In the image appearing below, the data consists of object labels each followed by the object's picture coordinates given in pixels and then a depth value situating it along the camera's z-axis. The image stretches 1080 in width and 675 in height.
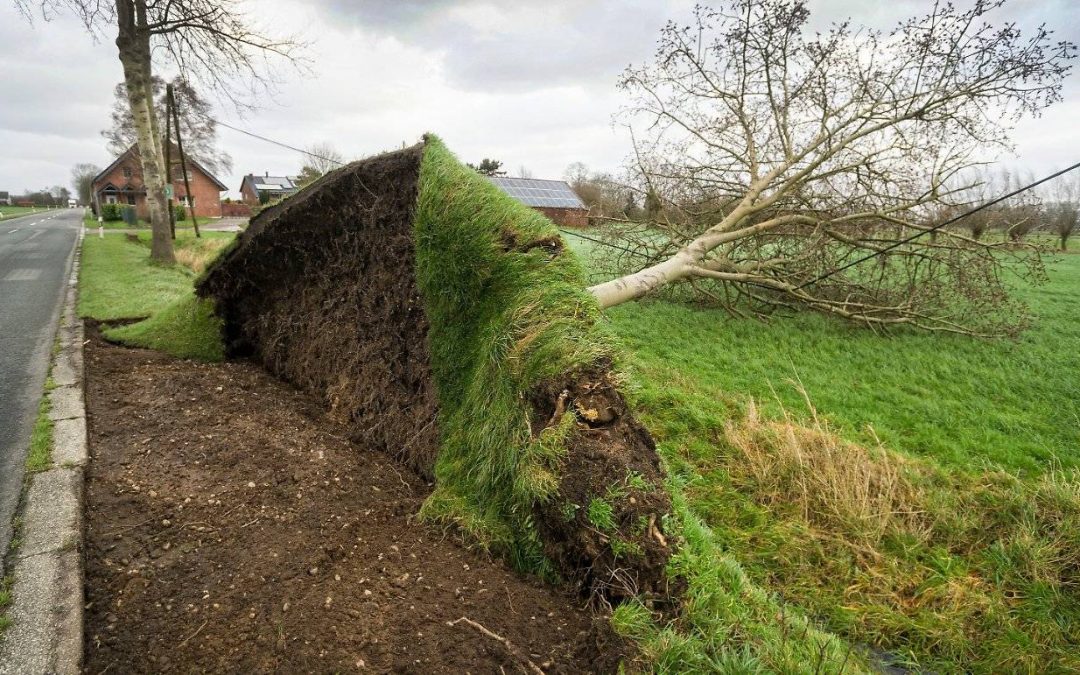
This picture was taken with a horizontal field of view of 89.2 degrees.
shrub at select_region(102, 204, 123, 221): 38.22
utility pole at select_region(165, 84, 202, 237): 19.42
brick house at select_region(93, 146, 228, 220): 45.91
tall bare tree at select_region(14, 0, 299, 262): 12.67
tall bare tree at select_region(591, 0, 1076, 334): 7.21
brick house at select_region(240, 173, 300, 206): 60.35
